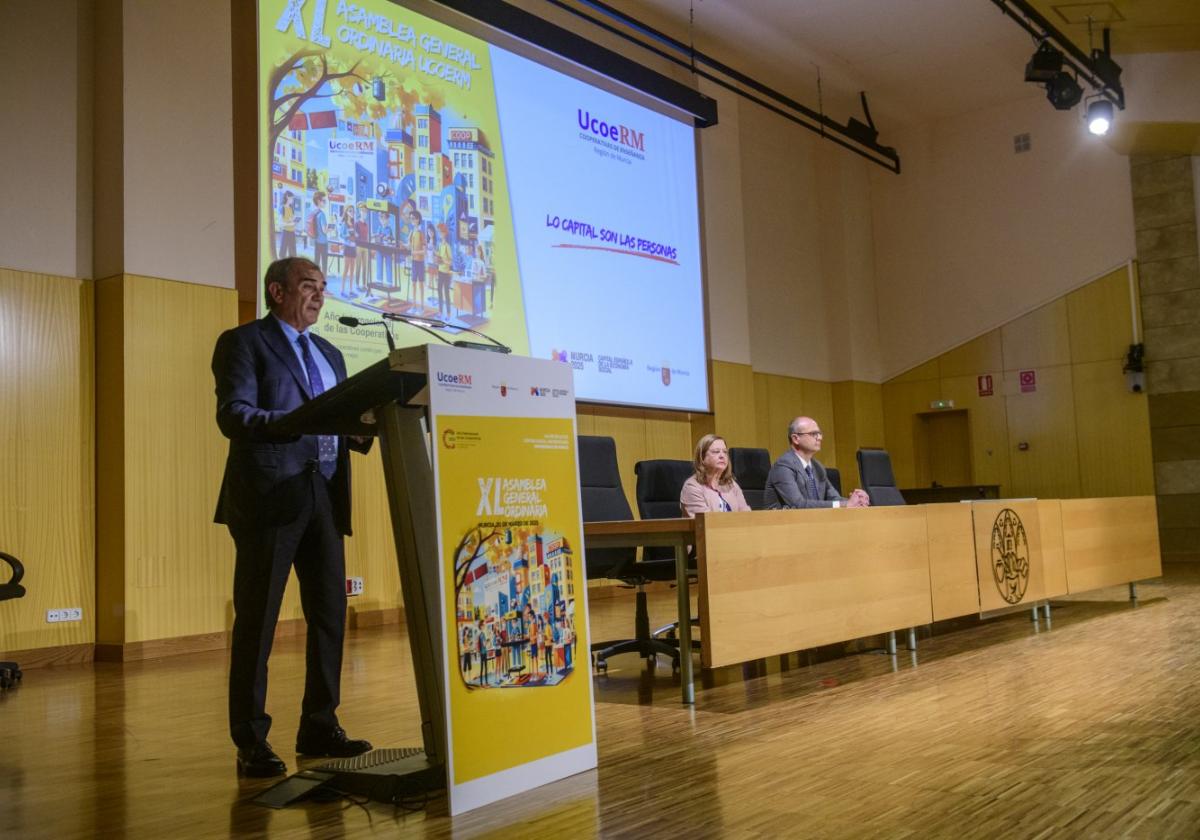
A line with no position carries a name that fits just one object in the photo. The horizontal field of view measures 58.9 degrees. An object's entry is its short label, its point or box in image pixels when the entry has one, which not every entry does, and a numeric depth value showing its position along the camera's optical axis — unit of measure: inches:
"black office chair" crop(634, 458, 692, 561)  201.2
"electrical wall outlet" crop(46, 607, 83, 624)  218.5
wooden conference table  137.0
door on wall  490.3
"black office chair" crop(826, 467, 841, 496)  287.7
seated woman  185.5
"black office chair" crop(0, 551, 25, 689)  175.3
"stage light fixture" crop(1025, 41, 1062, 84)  325.7
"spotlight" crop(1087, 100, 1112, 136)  339.3
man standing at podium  101.7
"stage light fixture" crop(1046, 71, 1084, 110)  333.1
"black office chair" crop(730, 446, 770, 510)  245.6
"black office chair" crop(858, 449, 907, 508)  242.5
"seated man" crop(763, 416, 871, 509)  196.9
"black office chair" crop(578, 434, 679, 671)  175.0
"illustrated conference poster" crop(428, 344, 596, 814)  87.5
